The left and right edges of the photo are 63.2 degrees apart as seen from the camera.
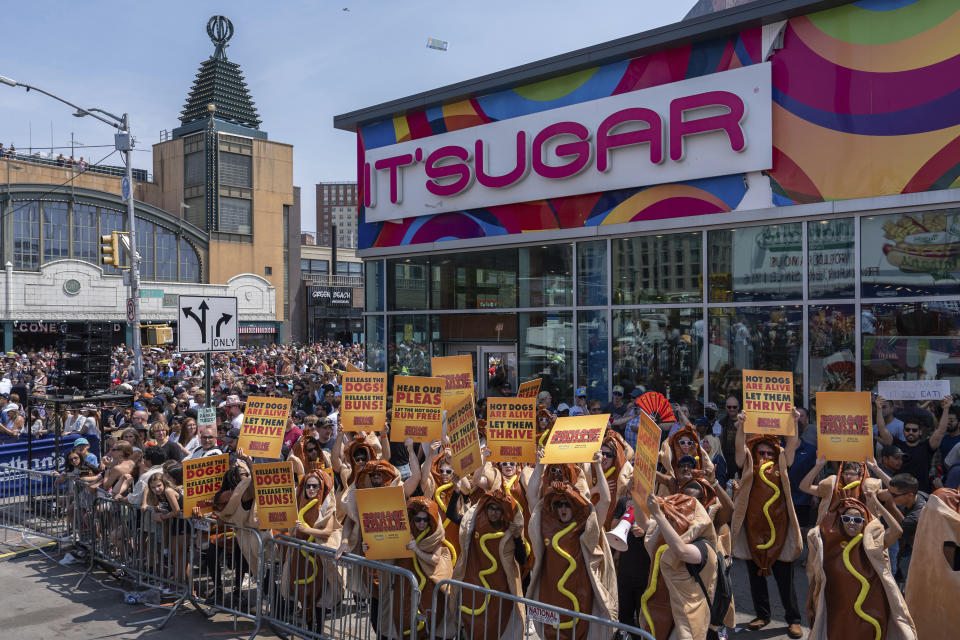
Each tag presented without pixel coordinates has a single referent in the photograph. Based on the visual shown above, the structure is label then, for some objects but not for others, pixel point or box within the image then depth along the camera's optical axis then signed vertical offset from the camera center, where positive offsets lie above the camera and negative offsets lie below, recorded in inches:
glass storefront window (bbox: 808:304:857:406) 453.1 -20.0
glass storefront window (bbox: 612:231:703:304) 522.3 +31.6
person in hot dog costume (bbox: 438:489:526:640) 231.5 -76.2
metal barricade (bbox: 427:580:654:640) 215.2 -88.2
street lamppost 771.4 +138.1
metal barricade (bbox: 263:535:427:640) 246.2 -94.3
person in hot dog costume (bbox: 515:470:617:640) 222.7 -70.5
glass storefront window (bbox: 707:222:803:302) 477.7 +32.4
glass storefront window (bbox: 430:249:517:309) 627.8 +29.6
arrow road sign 411.8 -4.1
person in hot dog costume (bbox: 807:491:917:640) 212.2 -73.8
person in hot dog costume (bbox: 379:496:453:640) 242.7 -79.4
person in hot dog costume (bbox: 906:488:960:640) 221.3 -74.0
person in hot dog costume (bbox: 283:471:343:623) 271.1 -82.8
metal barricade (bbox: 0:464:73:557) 406.0 -106.7
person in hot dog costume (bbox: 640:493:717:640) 205.6 -68.5
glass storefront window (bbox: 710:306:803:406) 476.4 -18.4
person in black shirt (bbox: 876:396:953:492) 324.8 -57.9
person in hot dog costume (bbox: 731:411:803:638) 274.2 -75.6
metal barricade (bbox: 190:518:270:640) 292.4 -98.1
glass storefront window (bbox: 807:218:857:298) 455.5 +32.8
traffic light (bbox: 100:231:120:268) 764.0 +68.5
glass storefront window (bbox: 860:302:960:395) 421.1 -15.5
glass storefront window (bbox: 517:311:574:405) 589.0 -27.4
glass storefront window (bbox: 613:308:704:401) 519.2 -25.0
